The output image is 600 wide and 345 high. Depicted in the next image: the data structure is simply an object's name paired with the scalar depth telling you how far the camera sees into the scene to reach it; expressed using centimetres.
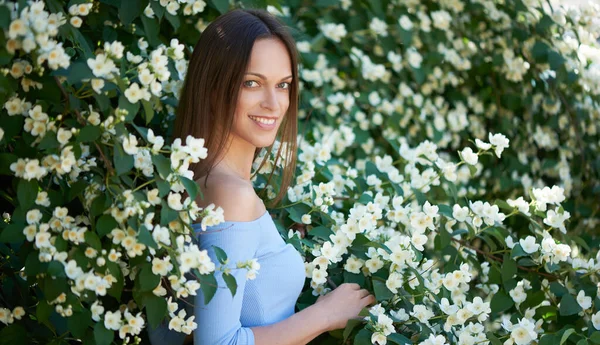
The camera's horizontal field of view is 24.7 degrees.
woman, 227
